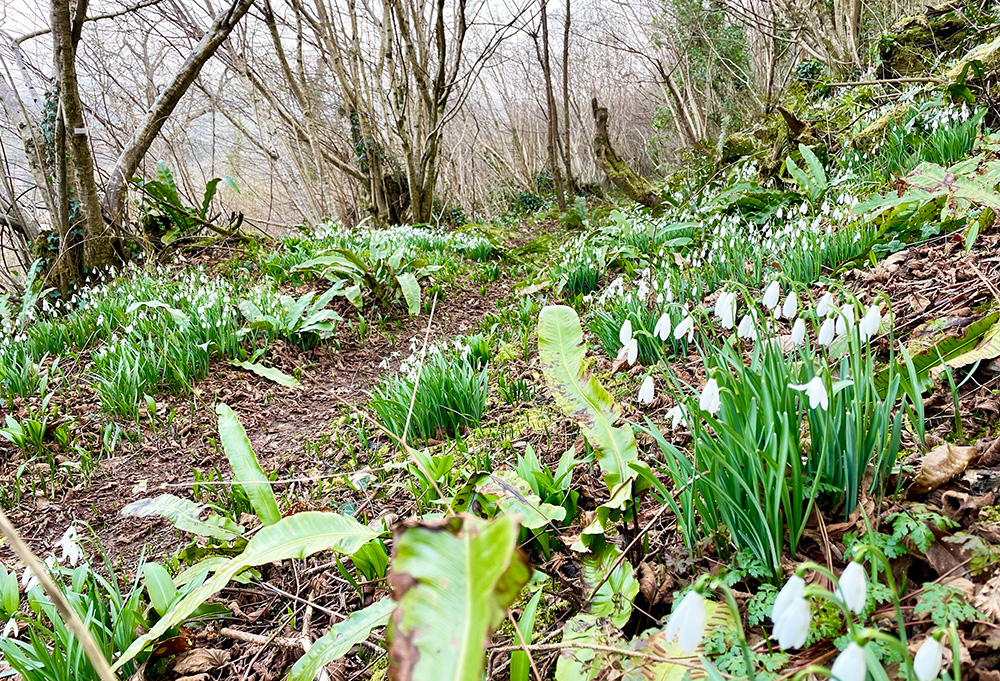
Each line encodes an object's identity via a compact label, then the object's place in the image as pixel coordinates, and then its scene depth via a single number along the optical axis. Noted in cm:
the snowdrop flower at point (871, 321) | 49
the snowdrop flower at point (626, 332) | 58
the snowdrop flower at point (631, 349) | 58
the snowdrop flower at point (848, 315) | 49
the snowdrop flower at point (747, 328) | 56
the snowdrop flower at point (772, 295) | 58
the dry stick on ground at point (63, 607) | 24
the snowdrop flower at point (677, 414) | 55
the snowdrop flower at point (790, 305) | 54
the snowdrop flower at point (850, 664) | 30
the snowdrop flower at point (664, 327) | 60
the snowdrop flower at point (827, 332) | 51
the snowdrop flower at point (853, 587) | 33
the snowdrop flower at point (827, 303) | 52
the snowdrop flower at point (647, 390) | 55
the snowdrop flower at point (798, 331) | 53
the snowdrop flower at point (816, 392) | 45
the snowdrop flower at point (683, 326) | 57
